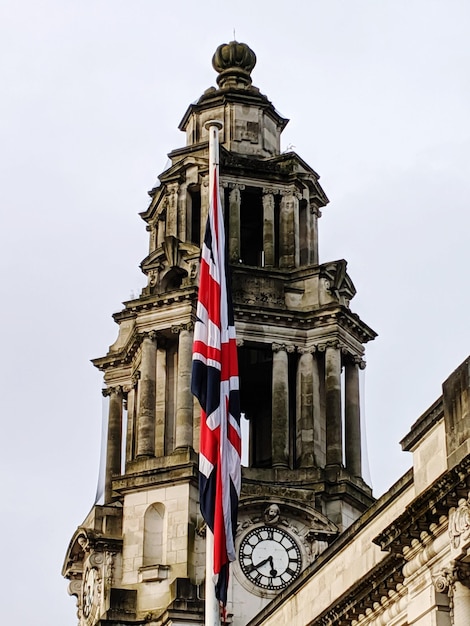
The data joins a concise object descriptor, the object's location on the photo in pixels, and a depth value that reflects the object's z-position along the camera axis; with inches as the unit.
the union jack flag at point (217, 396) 1540.4
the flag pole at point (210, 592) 1483.8
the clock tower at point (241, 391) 2406.5
